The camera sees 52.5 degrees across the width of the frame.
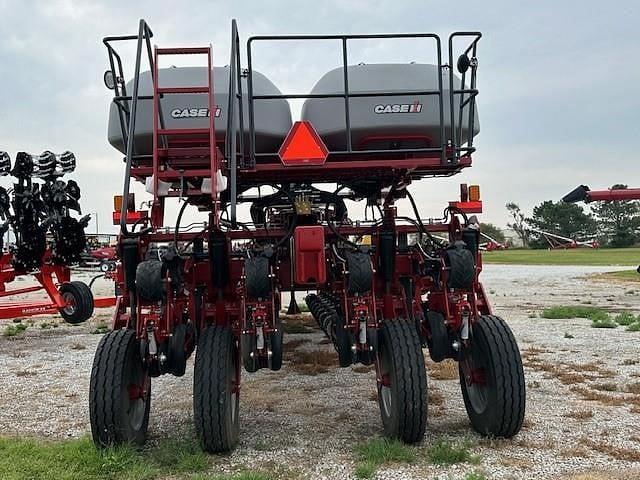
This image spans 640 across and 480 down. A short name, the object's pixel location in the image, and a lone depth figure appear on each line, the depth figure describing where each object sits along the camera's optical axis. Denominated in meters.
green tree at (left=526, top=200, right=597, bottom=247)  90.75
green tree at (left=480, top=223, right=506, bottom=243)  84.30
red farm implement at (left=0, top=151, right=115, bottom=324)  10.29
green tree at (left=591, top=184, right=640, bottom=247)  81.94
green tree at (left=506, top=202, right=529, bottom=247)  85.56
